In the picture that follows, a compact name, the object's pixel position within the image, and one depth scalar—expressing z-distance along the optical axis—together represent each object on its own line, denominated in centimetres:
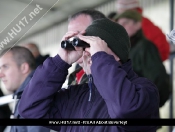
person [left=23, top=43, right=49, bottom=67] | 648
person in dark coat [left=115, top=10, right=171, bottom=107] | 672
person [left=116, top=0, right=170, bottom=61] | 729
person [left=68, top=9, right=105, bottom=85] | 641
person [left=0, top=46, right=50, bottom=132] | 640
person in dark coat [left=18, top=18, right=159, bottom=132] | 589
